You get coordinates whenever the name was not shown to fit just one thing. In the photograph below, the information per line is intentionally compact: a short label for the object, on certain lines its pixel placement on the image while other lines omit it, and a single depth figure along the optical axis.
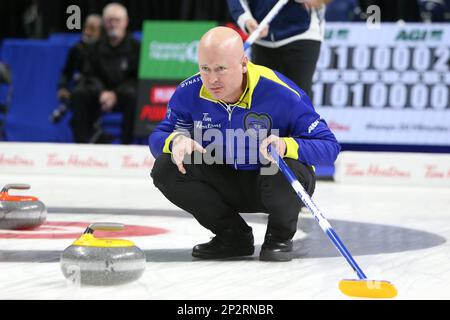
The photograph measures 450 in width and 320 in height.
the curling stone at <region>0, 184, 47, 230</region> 7.34
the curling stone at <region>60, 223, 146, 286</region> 5.09
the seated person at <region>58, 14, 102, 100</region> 16.25
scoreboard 14.64
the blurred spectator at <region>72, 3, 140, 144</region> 15.89
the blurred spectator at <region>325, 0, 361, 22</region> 16.00
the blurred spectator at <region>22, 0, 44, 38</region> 19.02
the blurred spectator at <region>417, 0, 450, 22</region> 15.79
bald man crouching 5.93
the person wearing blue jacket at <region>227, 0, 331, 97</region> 8.70
